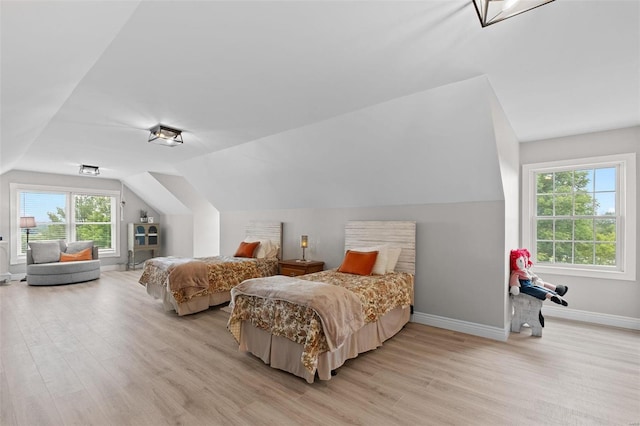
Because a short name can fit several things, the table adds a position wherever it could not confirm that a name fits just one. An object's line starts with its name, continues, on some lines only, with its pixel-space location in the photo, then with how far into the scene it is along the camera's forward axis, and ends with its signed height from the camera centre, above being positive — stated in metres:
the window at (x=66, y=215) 6.78 -0.09
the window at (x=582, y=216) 3.76 -0.04
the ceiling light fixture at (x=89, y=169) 6.25 +0.87
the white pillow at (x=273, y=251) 5.56 -0.72
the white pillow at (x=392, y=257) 3.99 -0.59
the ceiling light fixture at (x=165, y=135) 3.80 +0.98
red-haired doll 3.46 -0.84
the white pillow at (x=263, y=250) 5.54 -0.70
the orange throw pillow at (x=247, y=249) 5.54 -0.68
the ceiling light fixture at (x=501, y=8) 1.61 +1.11
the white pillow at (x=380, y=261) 3.81 -0.62
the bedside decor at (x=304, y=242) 5.01 -0.50
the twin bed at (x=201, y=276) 4.22 -0.98
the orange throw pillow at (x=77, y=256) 6.54 -0.98
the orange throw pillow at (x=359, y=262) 3.80 -0.64
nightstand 4.73 -0.87
